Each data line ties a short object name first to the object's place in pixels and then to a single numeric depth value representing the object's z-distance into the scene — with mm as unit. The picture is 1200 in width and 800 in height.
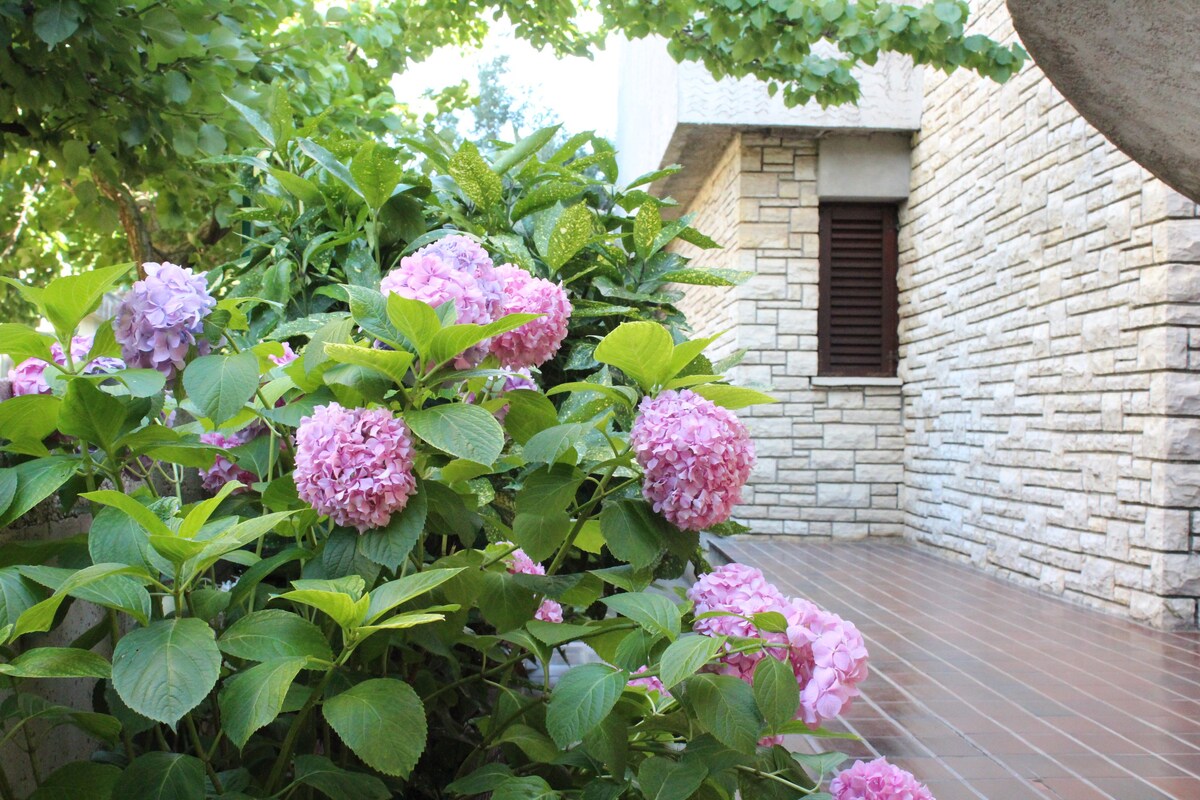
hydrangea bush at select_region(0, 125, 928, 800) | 870
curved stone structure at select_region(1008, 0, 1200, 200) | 1349
